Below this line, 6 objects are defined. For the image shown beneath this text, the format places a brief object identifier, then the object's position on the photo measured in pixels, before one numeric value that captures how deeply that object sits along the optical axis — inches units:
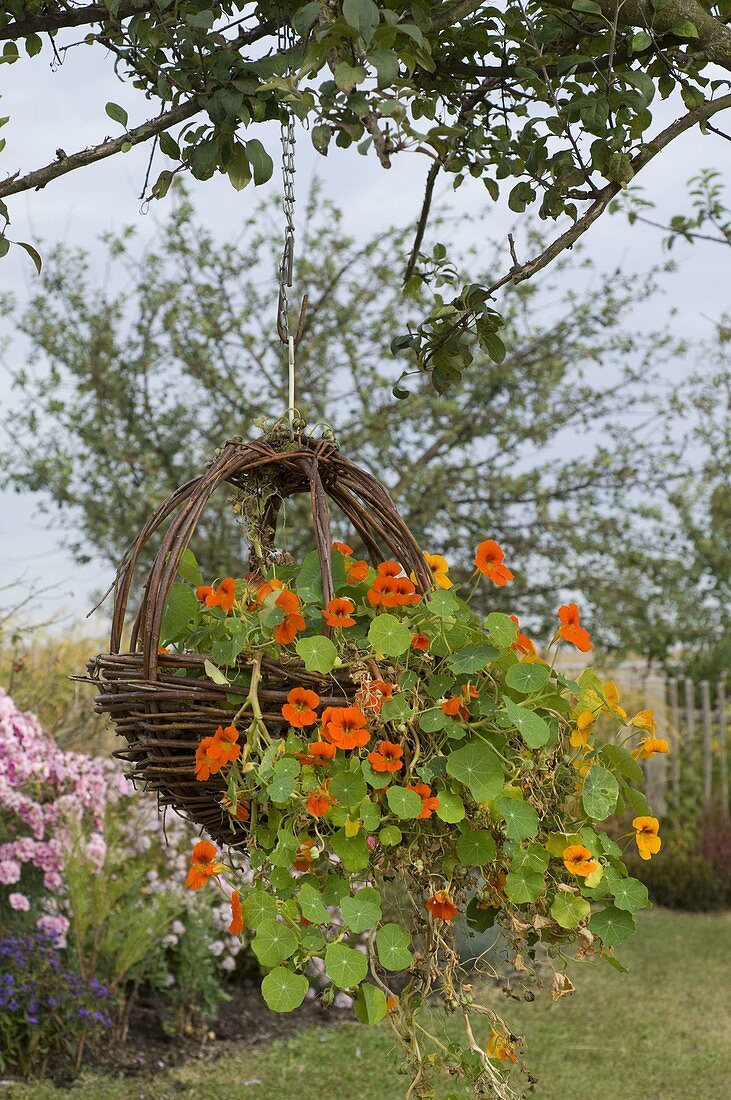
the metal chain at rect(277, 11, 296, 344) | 106.6
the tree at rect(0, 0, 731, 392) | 103.3
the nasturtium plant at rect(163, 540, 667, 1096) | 97.0
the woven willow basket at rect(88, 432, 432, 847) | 97.8
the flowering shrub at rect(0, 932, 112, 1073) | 154.2
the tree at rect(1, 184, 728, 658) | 278.1
